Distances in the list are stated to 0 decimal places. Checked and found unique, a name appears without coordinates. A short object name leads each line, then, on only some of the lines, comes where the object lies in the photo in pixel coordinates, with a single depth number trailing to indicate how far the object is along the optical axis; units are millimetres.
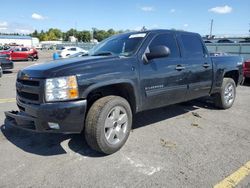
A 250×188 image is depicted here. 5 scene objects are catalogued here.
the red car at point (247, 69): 7249
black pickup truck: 2449
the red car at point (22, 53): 20101
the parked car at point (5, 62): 10461
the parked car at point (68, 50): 19925
